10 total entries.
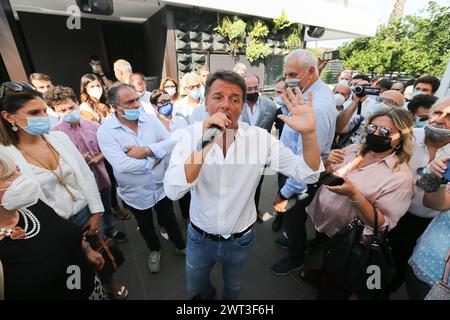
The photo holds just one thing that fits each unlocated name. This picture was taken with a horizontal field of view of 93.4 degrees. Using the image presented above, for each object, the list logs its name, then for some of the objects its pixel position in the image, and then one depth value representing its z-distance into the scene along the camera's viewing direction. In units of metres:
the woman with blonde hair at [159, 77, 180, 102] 3.82
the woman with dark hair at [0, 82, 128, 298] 1.45
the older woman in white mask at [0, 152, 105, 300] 1.07
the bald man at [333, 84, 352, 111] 3.38
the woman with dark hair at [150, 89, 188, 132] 2.96
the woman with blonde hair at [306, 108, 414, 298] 1.40
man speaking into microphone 1.09
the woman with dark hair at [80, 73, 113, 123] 2.98
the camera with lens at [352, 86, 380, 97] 2.48
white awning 6.43
